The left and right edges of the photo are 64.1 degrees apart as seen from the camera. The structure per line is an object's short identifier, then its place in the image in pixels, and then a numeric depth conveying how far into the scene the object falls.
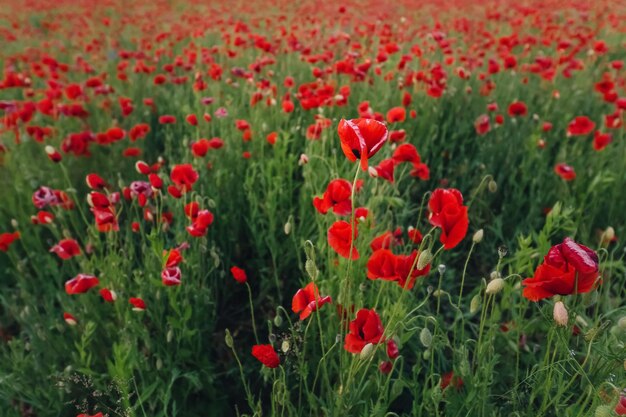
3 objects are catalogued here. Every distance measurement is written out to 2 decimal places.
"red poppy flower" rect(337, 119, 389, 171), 0.93
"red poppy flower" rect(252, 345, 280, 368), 1.10
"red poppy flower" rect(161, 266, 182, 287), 1.33
